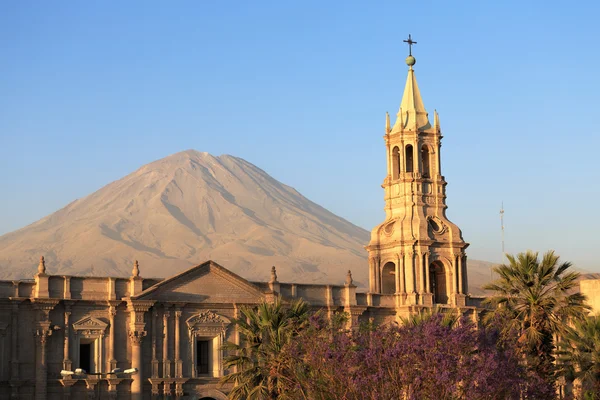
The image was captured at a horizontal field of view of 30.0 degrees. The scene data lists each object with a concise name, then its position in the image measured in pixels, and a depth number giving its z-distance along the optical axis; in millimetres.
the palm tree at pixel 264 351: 46906
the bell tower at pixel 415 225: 66562
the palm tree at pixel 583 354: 47812
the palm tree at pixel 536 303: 50125
